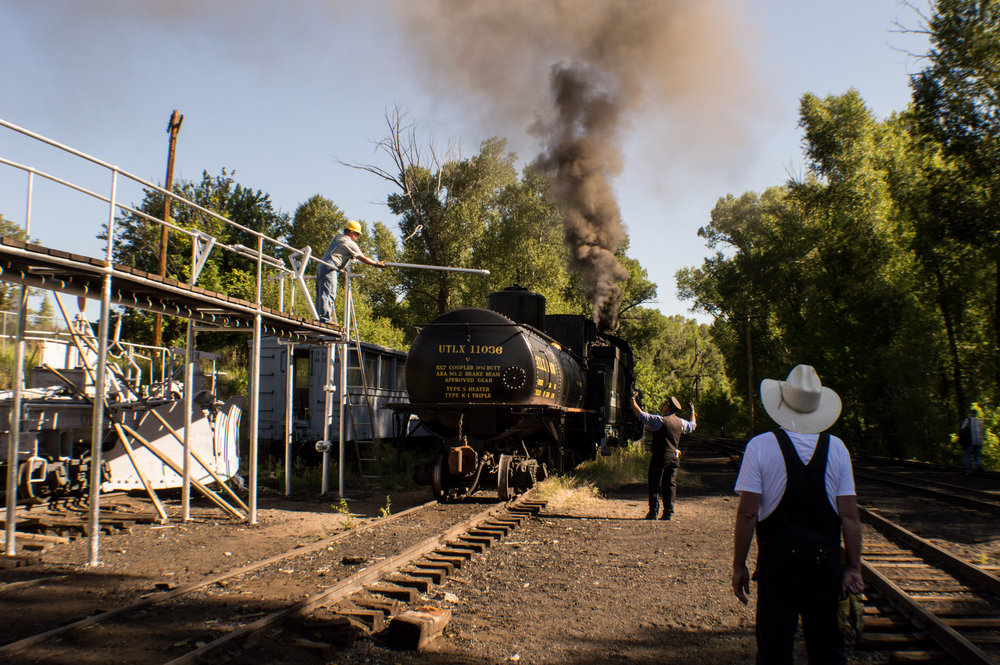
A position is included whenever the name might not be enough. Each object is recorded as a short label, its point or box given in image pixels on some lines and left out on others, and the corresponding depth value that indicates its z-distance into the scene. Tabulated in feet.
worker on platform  37.14
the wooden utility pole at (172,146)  75.25
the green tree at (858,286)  89.15
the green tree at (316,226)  176.76
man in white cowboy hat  10.75
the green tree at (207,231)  110.22
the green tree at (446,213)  121.08
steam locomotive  36.22
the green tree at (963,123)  69.36
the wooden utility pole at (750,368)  134.92
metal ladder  51.93
